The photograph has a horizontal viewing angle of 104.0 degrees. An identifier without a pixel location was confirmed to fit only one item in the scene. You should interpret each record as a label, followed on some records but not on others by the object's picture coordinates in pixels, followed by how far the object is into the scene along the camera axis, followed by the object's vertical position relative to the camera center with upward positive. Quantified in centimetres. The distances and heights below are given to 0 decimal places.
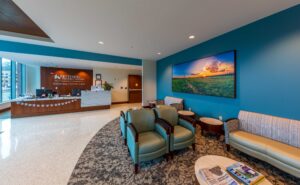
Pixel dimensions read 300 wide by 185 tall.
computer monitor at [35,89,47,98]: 540 -4
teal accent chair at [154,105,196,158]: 234 -82
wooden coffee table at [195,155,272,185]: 158 -99
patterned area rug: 181 -134
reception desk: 487 -57
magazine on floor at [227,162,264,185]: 130 -97
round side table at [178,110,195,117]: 386 -70
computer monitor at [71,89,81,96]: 618 +0
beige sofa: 178 -89
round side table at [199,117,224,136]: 300 -87
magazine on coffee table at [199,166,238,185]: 130 -99
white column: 641 +66
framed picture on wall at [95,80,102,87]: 787 +64
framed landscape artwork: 313 +53
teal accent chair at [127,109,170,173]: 198 -88
